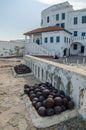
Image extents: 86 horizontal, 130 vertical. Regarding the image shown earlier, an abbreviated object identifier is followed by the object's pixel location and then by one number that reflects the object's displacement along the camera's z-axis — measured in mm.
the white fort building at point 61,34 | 17613
